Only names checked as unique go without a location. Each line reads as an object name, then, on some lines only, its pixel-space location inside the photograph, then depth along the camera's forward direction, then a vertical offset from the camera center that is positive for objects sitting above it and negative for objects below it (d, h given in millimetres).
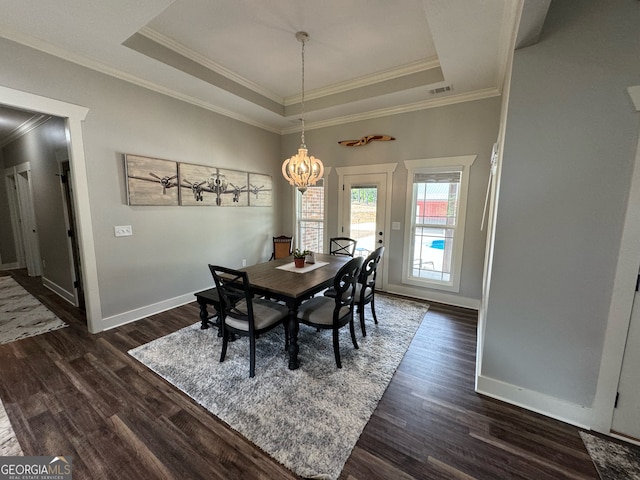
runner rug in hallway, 2803 -1409
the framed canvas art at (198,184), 3473 +313
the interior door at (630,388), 1531 -1107
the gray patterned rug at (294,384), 1544 -1428
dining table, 2135 -696
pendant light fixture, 2869 +431
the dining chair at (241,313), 2031 -943
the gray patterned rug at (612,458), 1373 -1430
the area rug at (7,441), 1464 -1430
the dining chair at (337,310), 2158 -952
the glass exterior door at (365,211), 4129 -58
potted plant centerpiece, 2855 -585
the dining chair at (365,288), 2617 -893
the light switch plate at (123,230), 2937 -295
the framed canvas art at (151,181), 2969 +312
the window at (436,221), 3553 -183
